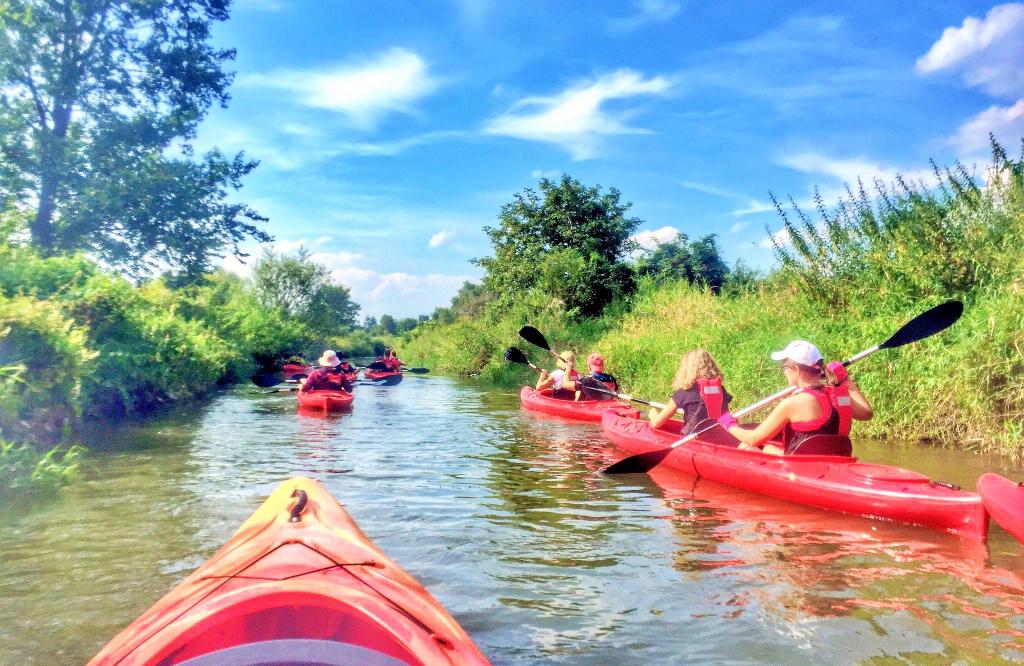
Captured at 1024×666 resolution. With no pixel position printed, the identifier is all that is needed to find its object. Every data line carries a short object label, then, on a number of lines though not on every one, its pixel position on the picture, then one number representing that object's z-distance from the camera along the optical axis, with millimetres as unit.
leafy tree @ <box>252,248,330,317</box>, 40906
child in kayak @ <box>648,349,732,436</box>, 7191
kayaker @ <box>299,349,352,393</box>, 12953
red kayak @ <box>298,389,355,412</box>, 12477
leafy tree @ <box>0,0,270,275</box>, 16500
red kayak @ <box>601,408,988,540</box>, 5016
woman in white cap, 5797
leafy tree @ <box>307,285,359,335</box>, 42406
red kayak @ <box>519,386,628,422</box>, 11852
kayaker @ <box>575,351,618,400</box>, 12102
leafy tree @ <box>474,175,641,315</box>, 23156
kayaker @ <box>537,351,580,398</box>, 12648
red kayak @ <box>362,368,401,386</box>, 17484
